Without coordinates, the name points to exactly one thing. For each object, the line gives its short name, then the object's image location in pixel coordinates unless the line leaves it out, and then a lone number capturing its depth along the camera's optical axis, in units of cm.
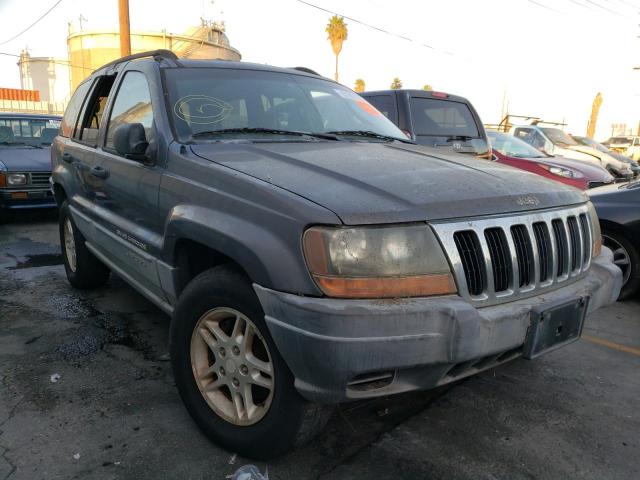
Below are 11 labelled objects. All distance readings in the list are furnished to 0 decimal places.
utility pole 1315
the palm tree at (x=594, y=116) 4455
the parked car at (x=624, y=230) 440
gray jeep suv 177
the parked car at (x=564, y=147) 1166
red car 805
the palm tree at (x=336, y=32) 3669
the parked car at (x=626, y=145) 2506
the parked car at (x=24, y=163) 733
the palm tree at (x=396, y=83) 5322
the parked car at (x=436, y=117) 647
